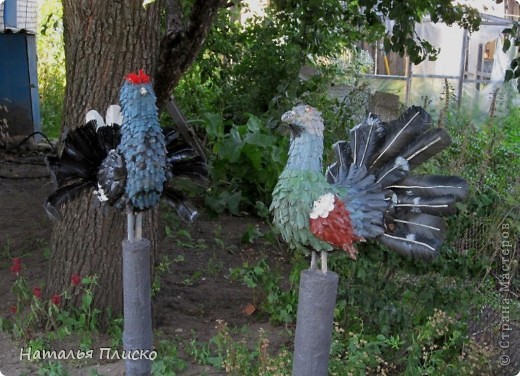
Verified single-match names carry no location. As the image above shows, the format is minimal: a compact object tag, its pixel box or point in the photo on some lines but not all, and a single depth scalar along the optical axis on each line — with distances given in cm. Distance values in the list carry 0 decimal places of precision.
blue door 794
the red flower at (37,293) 334
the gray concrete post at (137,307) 258
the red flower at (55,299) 337
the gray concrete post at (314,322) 225
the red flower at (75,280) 337
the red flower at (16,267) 336
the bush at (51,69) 940
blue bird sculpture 250
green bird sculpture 218
